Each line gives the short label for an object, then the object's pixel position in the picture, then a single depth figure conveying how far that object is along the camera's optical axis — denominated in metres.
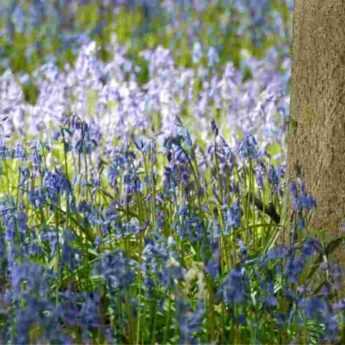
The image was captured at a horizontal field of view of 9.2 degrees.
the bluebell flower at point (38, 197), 7.25
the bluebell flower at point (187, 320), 5.63
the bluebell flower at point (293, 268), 6.38
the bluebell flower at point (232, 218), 7.14
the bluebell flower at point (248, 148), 7.83
